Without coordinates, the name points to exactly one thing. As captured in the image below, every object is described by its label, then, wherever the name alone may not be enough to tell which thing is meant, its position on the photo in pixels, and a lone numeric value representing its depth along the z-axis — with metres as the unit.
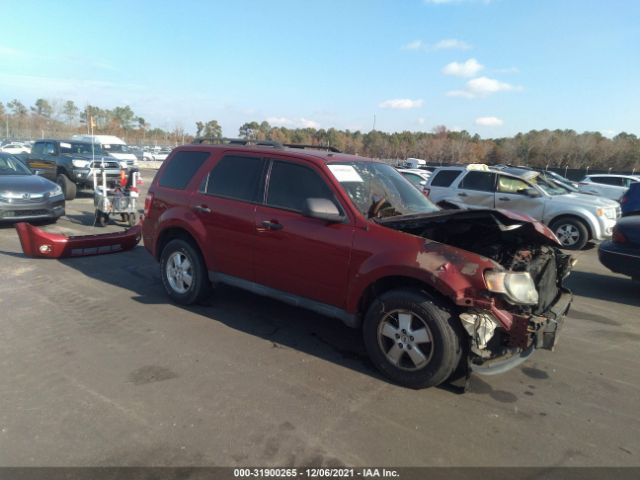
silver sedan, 9.02
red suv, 3.46
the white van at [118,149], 22.19
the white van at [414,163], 35.88
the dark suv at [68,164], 14.35
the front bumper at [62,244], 7.01
